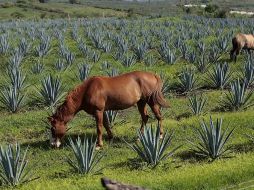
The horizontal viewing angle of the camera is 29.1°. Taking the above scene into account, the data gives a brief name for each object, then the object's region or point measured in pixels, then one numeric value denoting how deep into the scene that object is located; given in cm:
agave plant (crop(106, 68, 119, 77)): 1563
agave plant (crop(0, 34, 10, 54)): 2410
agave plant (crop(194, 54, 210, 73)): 1848
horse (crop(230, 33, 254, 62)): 2175
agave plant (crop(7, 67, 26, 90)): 1545
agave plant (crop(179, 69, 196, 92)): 1541
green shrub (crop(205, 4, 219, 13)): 6219
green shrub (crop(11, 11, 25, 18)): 7156
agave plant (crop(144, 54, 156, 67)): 2020
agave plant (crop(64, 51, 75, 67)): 2074
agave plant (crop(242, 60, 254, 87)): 1524
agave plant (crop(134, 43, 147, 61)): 2172
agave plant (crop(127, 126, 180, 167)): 902
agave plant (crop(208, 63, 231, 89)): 1556
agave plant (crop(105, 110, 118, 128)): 1207
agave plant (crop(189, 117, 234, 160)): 925
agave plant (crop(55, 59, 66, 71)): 1927
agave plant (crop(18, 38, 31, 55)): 2364
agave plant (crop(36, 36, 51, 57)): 2345
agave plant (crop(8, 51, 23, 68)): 1914
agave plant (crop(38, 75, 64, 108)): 1377
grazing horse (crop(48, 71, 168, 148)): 1057
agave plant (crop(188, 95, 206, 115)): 1258
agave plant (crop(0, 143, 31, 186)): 853
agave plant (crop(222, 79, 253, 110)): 1268
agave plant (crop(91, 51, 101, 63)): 2159
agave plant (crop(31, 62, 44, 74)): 1872
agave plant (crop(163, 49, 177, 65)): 2039
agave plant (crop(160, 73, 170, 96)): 1488
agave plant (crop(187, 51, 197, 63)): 2048
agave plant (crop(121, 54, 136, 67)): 1992
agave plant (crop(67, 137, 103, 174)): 878
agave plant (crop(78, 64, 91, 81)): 1655
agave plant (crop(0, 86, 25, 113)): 1362
